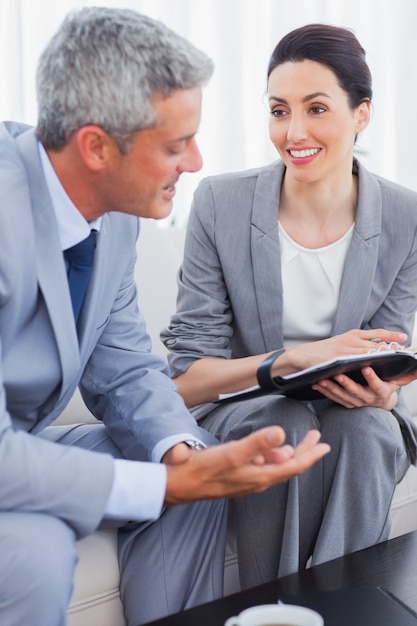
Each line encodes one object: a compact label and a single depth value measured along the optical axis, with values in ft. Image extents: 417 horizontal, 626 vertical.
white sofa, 7.89
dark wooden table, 7.06
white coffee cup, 6.70
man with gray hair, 7.16
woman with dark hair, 8.78
